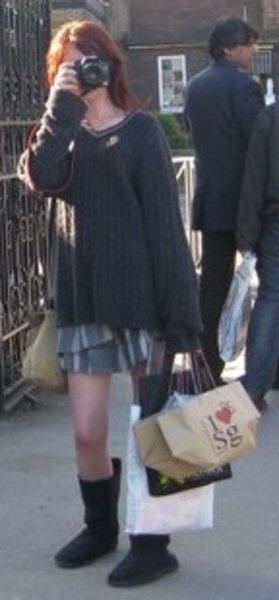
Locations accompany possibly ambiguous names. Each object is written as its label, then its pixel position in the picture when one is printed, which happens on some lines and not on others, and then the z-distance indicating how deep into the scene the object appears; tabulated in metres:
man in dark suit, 6.90
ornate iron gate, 7.16
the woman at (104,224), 4.36
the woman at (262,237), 6.63
